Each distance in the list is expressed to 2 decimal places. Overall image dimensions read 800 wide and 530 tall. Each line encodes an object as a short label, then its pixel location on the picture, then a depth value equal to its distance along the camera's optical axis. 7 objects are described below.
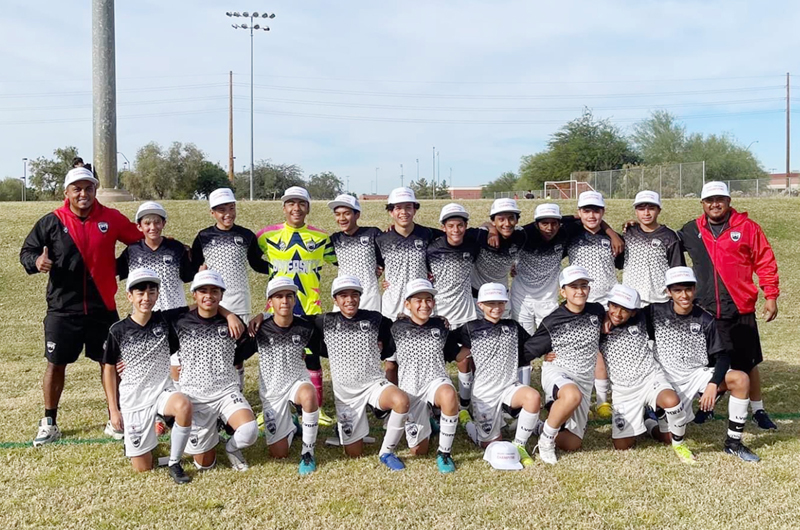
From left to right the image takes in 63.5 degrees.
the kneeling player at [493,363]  5.20
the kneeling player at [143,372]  4.82
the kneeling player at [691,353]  5.13
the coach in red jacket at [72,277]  5.70
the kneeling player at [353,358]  5.16
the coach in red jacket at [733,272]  5.84
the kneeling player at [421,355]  5.14
